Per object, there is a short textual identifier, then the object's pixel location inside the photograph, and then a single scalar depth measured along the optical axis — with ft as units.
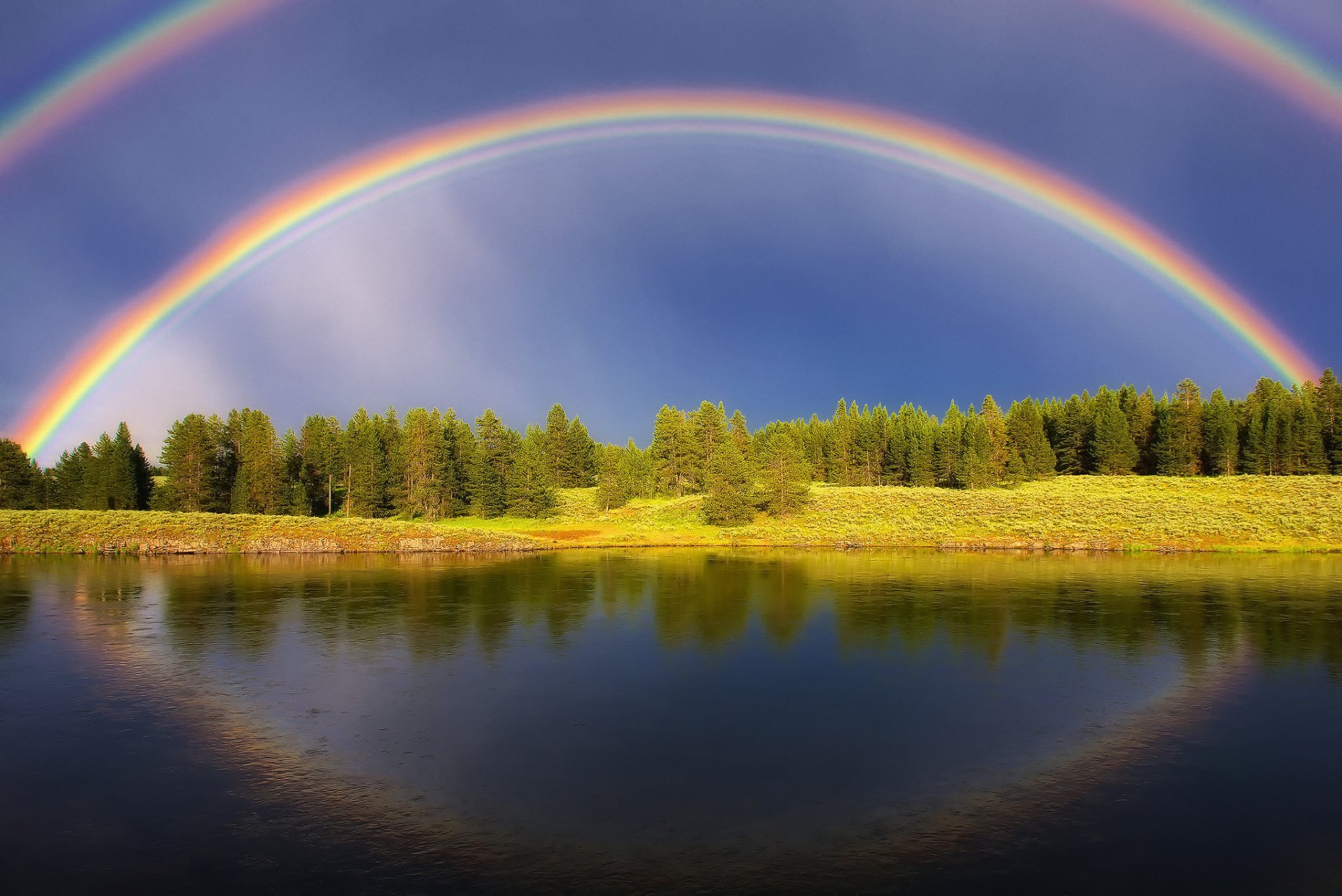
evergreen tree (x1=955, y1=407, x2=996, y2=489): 344.69
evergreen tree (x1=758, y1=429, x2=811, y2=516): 262.06
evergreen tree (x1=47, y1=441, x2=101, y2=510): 284.00
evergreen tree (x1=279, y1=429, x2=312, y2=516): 302.25
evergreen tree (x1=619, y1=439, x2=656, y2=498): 362.33
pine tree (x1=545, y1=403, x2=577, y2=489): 403.34
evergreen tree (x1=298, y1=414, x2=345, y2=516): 334.85
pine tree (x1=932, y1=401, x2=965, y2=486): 372.17
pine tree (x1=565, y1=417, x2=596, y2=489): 424.46
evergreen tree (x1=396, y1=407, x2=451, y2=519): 301.02
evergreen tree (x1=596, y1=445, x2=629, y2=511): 309.42
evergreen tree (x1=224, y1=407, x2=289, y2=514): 284.20
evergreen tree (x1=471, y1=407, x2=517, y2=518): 297.33
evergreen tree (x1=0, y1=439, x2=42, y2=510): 279.69
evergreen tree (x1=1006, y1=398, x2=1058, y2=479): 368.07
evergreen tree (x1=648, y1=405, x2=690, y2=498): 362.74
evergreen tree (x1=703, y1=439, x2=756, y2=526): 255.50
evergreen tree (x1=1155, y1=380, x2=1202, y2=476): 344.08
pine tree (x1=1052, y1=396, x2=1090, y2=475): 385.50
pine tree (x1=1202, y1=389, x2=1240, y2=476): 333.83
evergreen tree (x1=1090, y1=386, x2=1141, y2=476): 356.79
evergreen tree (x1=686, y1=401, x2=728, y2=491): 354.33
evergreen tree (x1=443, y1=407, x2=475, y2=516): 308.81
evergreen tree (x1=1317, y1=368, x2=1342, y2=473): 325.42
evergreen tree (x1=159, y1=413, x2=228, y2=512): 274.77
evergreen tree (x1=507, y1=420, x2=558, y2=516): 288.30
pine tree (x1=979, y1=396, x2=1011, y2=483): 357.20
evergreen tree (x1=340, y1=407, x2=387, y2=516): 307.37
